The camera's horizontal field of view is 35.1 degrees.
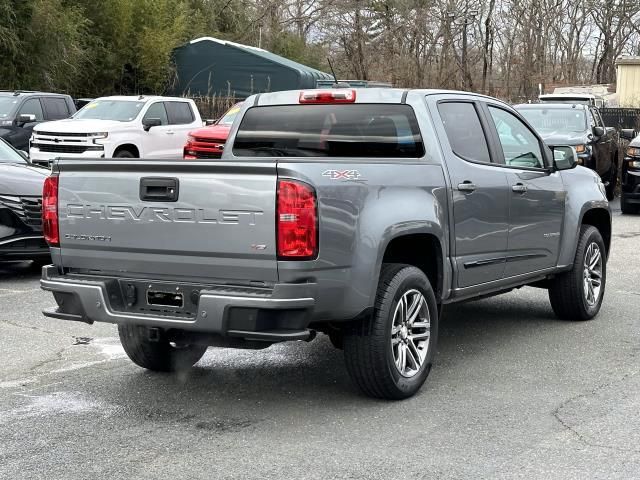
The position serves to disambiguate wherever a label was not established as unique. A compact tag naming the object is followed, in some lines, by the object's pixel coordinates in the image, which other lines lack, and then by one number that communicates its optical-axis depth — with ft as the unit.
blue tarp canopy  104.73
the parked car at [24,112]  65.36
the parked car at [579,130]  58.95
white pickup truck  61.05
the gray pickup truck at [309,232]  16.92
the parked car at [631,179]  56.18
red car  55.72
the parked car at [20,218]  32.37
